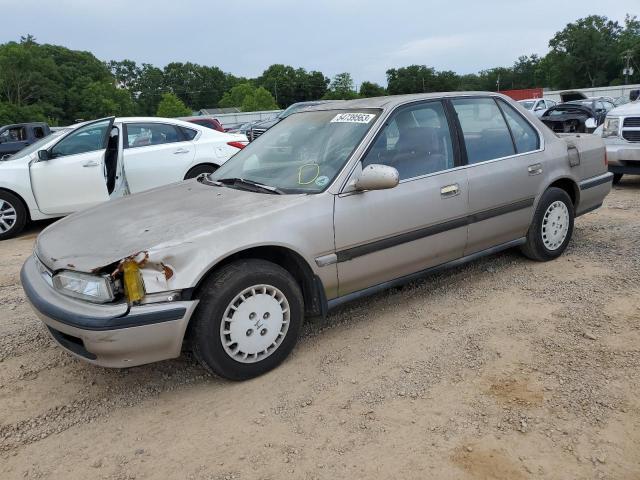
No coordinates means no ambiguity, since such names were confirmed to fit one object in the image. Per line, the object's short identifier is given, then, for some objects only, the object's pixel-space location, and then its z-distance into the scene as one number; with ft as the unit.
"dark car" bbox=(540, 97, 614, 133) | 49.11
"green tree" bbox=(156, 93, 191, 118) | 211.20
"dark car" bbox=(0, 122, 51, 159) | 50.21
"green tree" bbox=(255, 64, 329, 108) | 329.31
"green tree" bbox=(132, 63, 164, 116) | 325.42
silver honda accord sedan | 8.82
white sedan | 21.97
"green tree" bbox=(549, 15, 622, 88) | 259.39
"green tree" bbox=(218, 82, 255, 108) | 272.92
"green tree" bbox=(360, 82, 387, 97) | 292.81
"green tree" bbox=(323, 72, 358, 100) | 297.33
